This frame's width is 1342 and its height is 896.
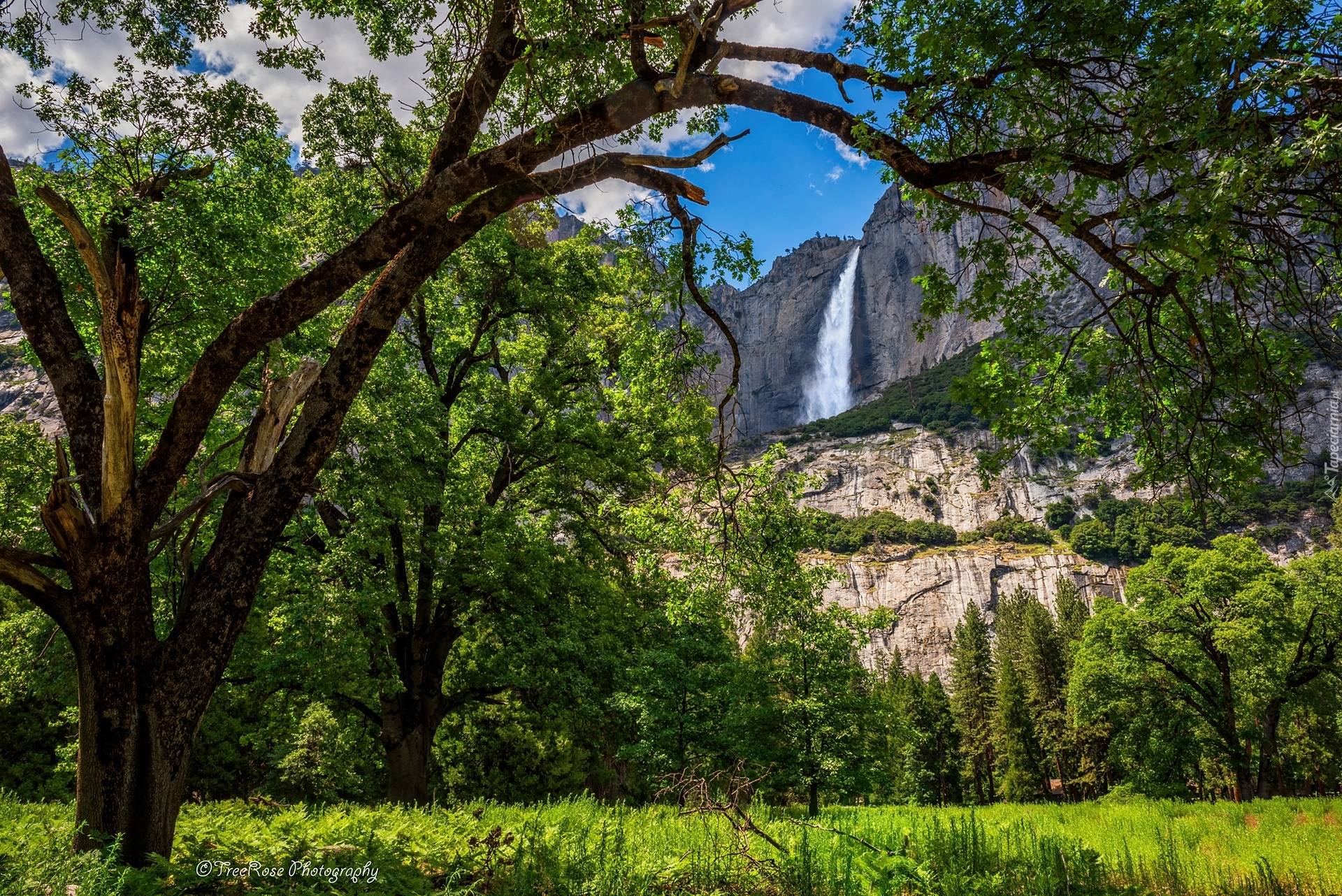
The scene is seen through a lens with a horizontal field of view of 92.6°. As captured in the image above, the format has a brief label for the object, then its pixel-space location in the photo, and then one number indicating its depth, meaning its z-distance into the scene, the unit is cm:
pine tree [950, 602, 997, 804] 5222
